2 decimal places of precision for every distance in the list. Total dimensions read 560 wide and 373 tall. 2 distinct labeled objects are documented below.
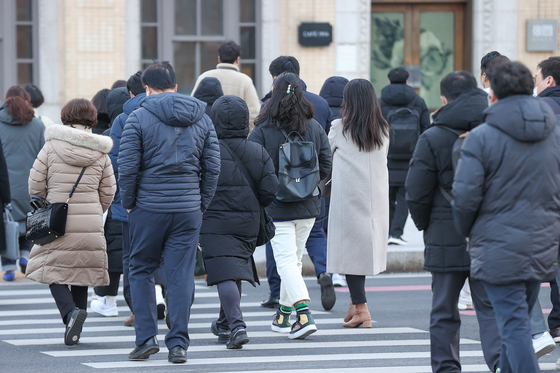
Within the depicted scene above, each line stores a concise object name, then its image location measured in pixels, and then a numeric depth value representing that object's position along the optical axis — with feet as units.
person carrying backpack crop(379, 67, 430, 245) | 73.25
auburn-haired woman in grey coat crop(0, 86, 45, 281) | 65.41
